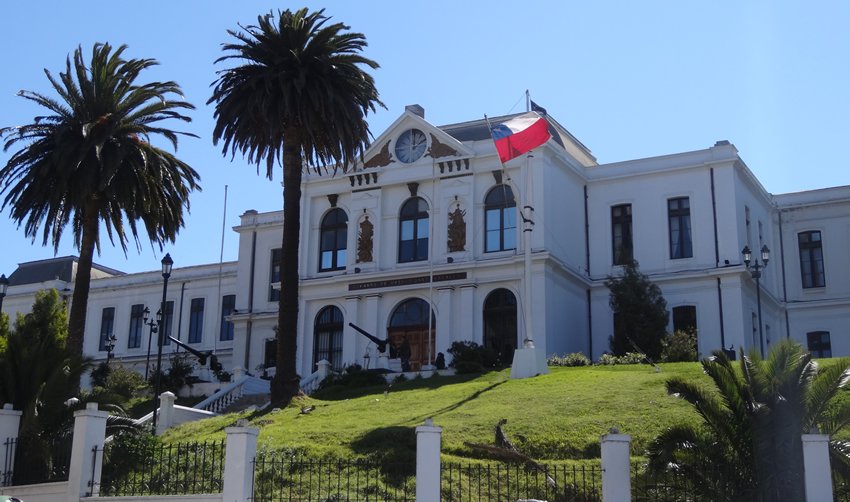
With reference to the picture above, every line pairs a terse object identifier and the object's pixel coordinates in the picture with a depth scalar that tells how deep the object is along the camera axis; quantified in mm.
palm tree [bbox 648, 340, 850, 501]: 17500
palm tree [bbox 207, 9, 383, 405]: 34500
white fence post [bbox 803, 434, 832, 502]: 16844
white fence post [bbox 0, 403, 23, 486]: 21703
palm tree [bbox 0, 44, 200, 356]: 33281
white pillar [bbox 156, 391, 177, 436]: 32219
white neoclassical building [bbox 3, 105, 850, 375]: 44062
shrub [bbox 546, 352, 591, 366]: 39125
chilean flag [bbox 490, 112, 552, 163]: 35562
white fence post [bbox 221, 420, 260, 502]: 19125
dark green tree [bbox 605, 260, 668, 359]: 42781
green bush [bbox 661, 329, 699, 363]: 38500
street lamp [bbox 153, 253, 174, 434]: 30492
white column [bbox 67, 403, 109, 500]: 20281
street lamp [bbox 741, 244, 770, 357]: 36125
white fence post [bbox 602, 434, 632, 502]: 17891
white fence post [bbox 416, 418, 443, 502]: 18641
